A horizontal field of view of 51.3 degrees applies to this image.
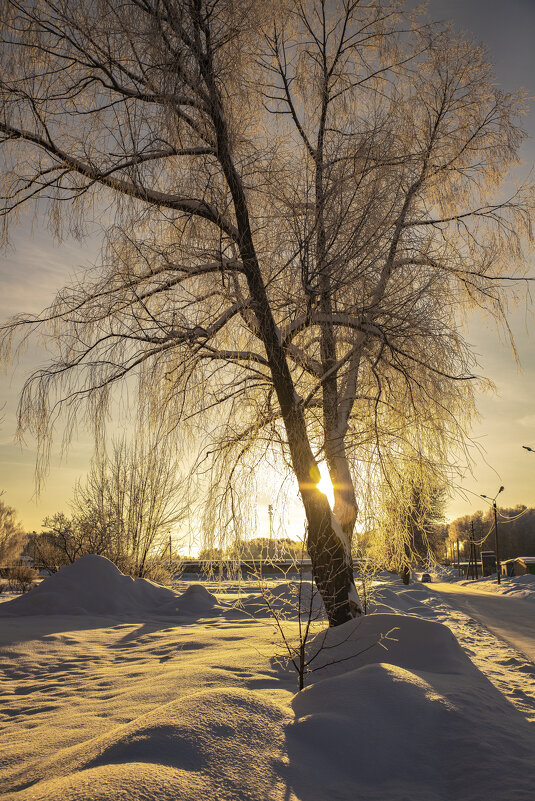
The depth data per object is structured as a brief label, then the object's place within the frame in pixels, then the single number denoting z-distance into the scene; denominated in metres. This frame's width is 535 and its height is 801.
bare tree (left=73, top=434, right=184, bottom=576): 16.72
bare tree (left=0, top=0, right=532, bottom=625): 4.93
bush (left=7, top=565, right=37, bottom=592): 19.00
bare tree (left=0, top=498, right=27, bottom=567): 36.66
